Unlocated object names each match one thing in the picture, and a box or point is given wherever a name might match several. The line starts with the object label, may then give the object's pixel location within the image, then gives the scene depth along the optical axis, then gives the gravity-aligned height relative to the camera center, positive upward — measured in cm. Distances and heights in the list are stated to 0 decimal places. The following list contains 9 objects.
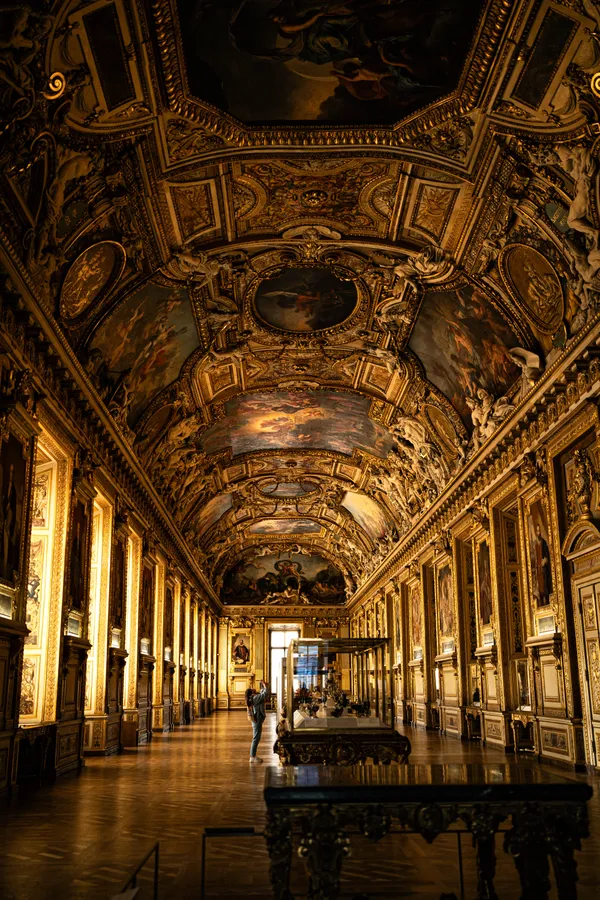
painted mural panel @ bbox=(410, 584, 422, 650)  2810 +139
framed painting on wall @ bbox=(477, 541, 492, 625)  1938 +166
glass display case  1171 -96
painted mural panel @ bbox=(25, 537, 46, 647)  1347 +118
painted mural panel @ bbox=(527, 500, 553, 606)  1513 +182
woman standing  1575 -114
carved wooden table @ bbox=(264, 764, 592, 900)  445 -88
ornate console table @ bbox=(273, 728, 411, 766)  1165 -128
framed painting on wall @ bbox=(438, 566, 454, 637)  2311 +147
